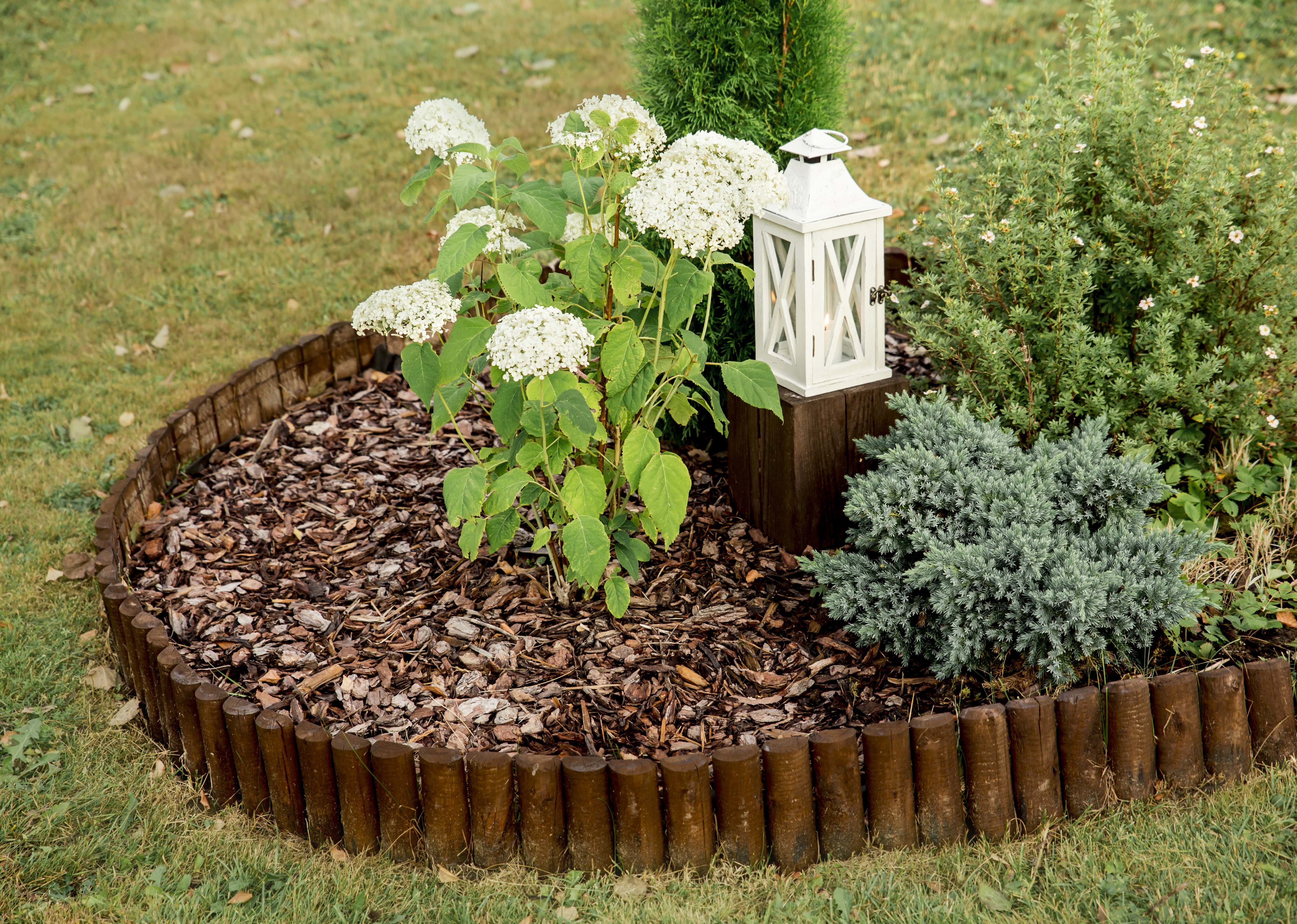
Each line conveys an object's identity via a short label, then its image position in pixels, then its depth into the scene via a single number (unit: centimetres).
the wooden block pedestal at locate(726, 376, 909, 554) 384
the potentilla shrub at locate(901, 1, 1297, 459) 373
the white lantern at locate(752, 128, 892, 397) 367
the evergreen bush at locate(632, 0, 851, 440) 420
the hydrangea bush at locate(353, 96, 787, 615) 292
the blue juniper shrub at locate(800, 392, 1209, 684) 308
